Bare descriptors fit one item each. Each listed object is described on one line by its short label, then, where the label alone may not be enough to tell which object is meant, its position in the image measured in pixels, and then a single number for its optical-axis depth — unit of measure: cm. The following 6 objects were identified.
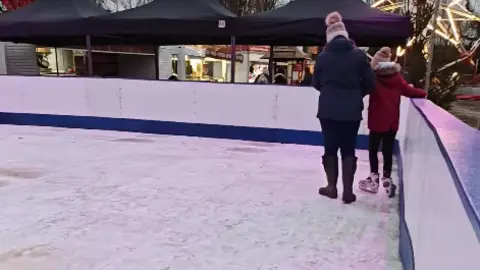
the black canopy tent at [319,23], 693
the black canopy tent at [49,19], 838
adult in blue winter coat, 353
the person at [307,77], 912
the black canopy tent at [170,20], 768
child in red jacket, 381
